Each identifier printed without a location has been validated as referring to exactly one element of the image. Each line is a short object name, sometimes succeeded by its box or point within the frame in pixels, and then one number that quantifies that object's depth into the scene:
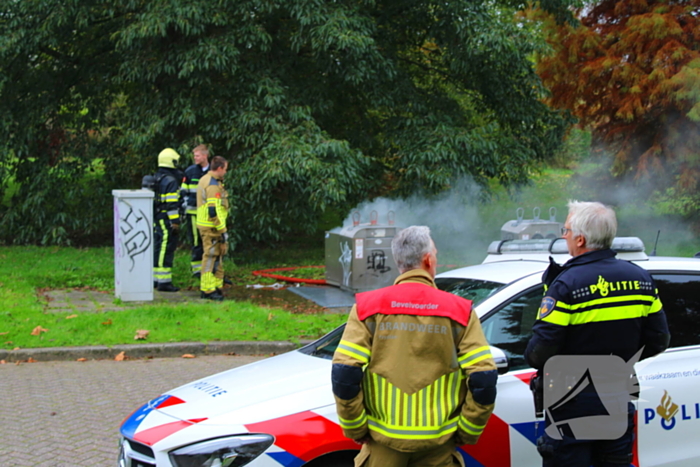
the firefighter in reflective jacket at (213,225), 9.06
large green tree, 11.84
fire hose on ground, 11.19
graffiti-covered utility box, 8.95
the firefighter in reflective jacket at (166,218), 9.90
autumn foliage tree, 14.89
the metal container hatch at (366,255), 9.97
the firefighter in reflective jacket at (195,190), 9.95
